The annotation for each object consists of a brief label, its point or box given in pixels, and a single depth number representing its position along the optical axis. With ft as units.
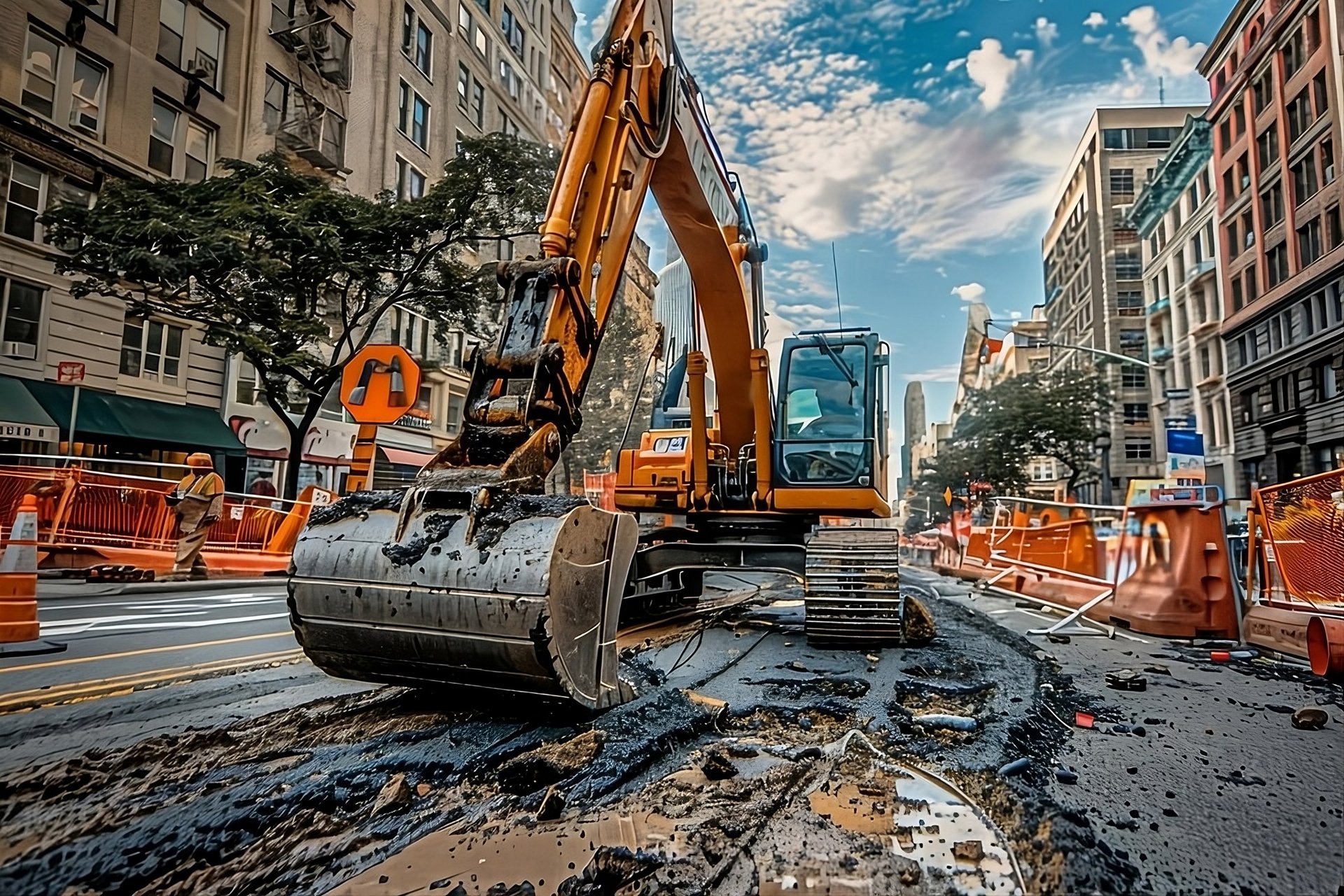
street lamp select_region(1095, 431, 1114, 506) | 87.30
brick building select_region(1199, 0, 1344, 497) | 90.99
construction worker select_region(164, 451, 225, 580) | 36.37
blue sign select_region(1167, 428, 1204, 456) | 48.32
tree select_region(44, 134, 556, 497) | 42.98
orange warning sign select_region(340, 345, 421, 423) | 25.22
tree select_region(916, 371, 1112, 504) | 109.91
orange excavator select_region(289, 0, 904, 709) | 10.67
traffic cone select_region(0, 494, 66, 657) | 18.75
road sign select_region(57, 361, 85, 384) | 40.45
